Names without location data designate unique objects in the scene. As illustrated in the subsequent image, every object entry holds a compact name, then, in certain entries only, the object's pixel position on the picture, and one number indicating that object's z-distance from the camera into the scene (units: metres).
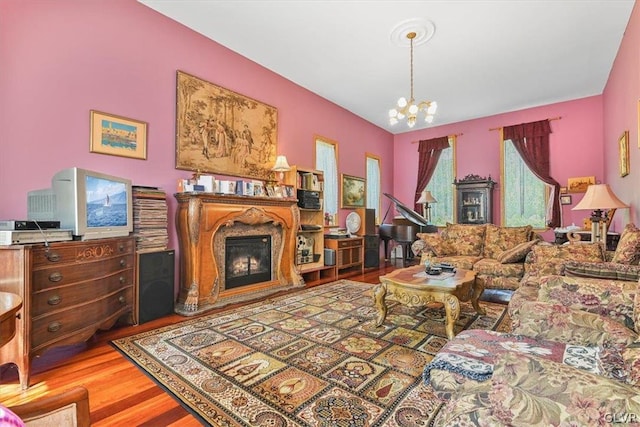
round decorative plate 6.16
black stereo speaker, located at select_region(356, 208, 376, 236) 6.18
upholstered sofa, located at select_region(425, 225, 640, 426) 0.70
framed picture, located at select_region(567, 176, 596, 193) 5.70
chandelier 3.80
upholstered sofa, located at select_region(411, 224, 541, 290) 3.94
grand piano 6.29
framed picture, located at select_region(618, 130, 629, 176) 3.72
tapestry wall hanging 3.77
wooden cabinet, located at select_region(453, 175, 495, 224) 6.62
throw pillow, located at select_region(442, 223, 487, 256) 4.75
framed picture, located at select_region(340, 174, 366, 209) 6.50
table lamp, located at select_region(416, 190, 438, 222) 7.15
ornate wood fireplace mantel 3.46
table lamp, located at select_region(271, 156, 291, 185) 4.57
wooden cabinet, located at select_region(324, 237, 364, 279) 5.43
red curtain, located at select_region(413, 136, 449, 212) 7.40
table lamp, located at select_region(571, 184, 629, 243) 3.49
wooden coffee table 2.63
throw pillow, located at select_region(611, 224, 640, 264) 2.40
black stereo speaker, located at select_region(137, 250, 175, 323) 3.10
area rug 1.71
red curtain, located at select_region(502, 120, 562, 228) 5.98
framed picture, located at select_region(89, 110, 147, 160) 3.05
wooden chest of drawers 1.95
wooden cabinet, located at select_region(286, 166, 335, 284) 5.00
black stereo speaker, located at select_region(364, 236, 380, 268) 6.15
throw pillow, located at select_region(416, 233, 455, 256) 4.68
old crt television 2.37
